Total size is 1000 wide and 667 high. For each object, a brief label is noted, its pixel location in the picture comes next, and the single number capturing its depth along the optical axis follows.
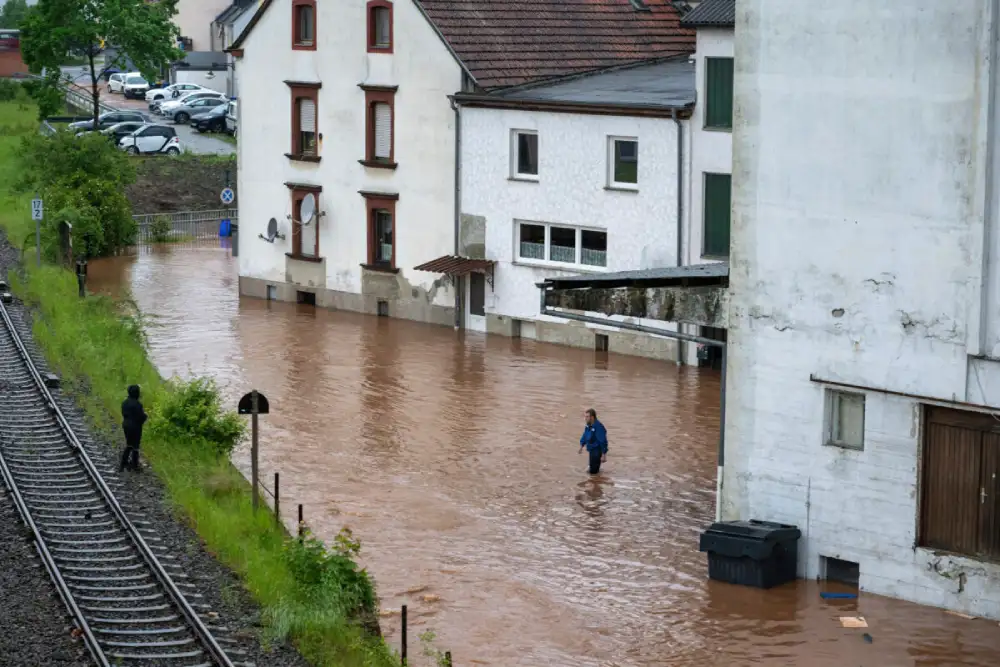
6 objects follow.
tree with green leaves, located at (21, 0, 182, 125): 68.50
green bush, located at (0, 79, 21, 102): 88.12
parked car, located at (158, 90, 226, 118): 80.00
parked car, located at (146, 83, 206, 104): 85.25
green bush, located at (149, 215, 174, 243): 57.19
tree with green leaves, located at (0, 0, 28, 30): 135.43
